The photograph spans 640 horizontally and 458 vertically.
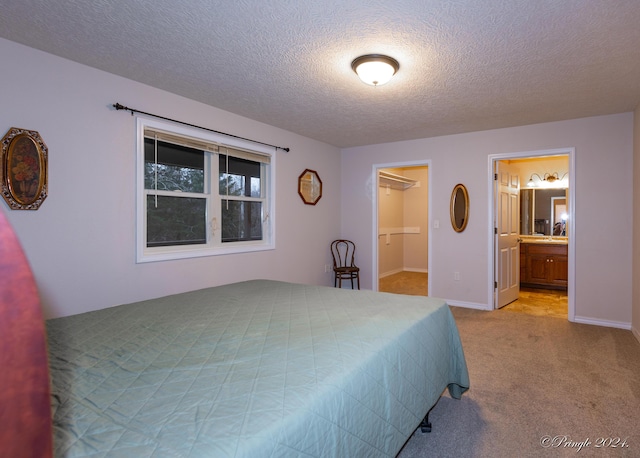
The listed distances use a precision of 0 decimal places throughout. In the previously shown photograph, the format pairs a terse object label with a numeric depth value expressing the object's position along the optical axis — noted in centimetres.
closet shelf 733
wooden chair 550
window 329
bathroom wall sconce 620
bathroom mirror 622
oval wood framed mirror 480
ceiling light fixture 260
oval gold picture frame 235
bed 90
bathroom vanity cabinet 580
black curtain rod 291
